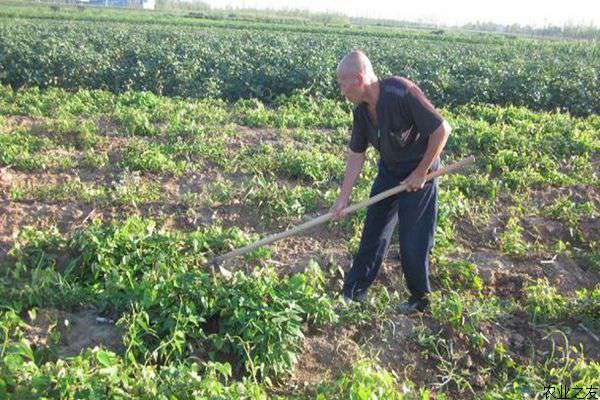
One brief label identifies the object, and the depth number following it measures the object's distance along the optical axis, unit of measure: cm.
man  345
